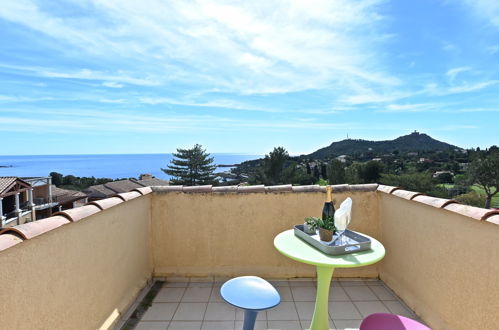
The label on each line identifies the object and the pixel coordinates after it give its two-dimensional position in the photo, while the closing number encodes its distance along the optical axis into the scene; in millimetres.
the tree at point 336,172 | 30297
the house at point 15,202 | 16247
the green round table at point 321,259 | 1707
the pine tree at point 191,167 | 29700
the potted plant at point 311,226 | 2170
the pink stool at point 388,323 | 1437
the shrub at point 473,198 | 24159
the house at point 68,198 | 21391
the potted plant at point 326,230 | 1967
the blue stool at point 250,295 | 1593
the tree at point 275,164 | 28484
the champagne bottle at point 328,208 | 2166
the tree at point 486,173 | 29359
